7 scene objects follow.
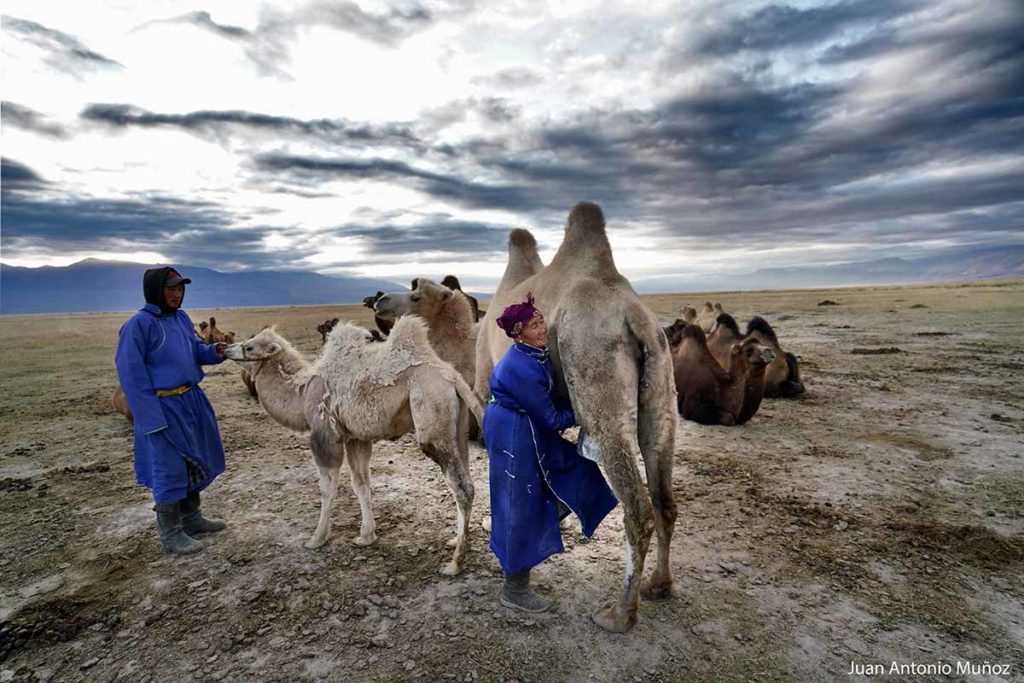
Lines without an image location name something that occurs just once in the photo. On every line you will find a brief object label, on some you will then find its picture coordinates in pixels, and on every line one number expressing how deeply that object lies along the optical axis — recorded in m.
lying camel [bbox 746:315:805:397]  10.70
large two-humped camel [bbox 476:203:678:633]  3.58
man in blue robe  4.66
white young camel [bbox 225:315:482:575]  4.57
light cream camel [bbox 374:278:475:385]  7.20
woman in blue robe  3.66
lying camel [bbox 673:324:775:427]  8.85
